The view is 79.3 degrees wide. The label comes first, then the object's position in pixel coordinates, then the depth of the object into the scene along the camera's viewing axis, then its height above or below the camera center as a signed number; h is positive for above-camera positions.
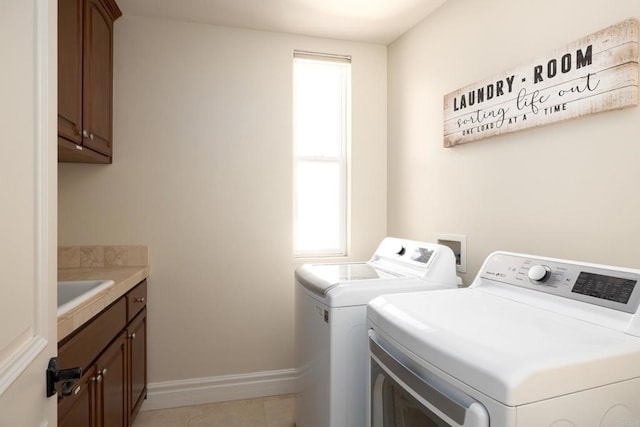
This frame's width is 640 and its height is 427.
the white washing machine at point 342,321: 1.58 -0.46
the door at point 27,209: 0.61 +0.01
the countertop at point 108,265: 1.96 -0.31
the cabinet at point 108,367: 1.30 -0.65
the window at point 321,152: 2.81 +0.46
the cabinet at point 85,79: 1.65 +0.67
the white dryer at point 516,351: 0.80 -0.32
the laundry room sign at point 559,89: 1.30 +0.50
